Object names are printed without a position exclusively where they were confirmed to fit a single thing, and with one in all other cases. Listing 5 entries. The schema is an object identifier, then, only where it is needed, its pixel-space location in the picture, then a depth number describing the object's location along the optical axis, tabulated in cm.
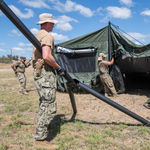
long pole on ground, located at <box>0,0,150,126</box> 236
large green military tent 633
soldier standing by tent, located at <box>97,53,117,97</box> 646
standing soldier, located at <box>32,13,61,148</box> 267
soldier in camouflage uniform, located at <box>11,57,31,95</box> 795
